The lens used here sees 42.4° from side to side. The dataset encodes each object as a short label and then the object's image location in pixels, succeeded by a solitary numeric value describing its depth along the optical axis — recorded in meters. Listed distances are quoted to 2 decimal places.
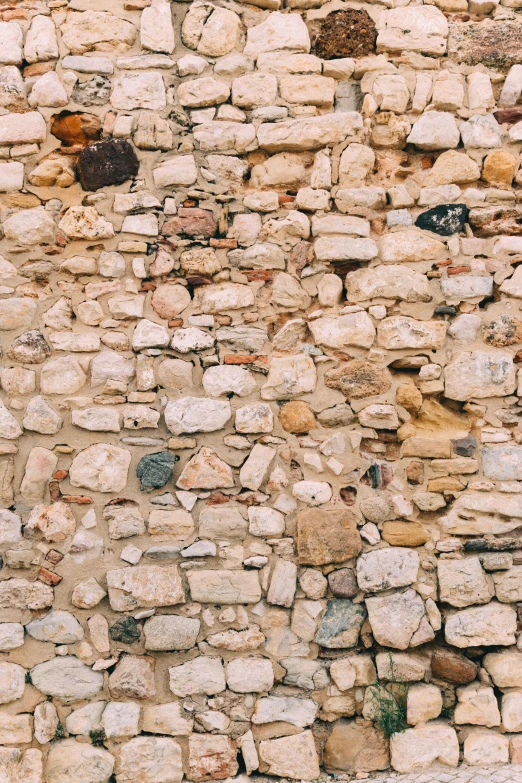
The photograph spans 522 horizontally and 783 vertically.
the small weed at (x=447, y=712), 2.92
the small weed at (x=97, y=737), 2.84
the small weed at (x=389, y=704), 2.88
